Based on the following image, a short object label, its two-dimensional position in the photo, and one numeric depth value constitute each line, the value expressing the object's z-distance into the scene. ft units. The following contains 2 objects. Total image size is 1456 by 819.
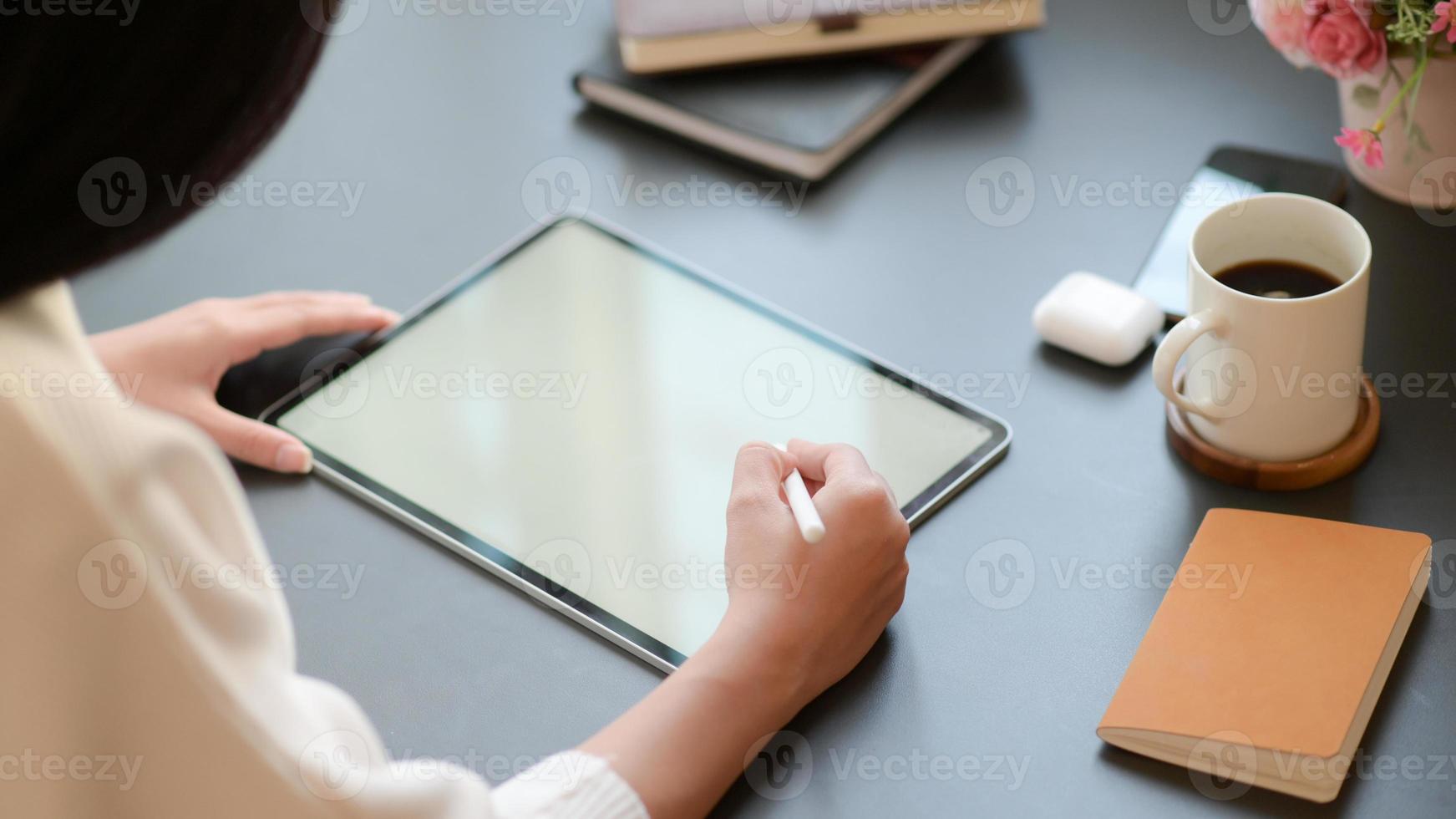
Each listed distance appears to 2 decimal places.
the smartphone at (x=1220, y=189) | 3.51
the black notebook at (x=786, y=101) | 4.03
